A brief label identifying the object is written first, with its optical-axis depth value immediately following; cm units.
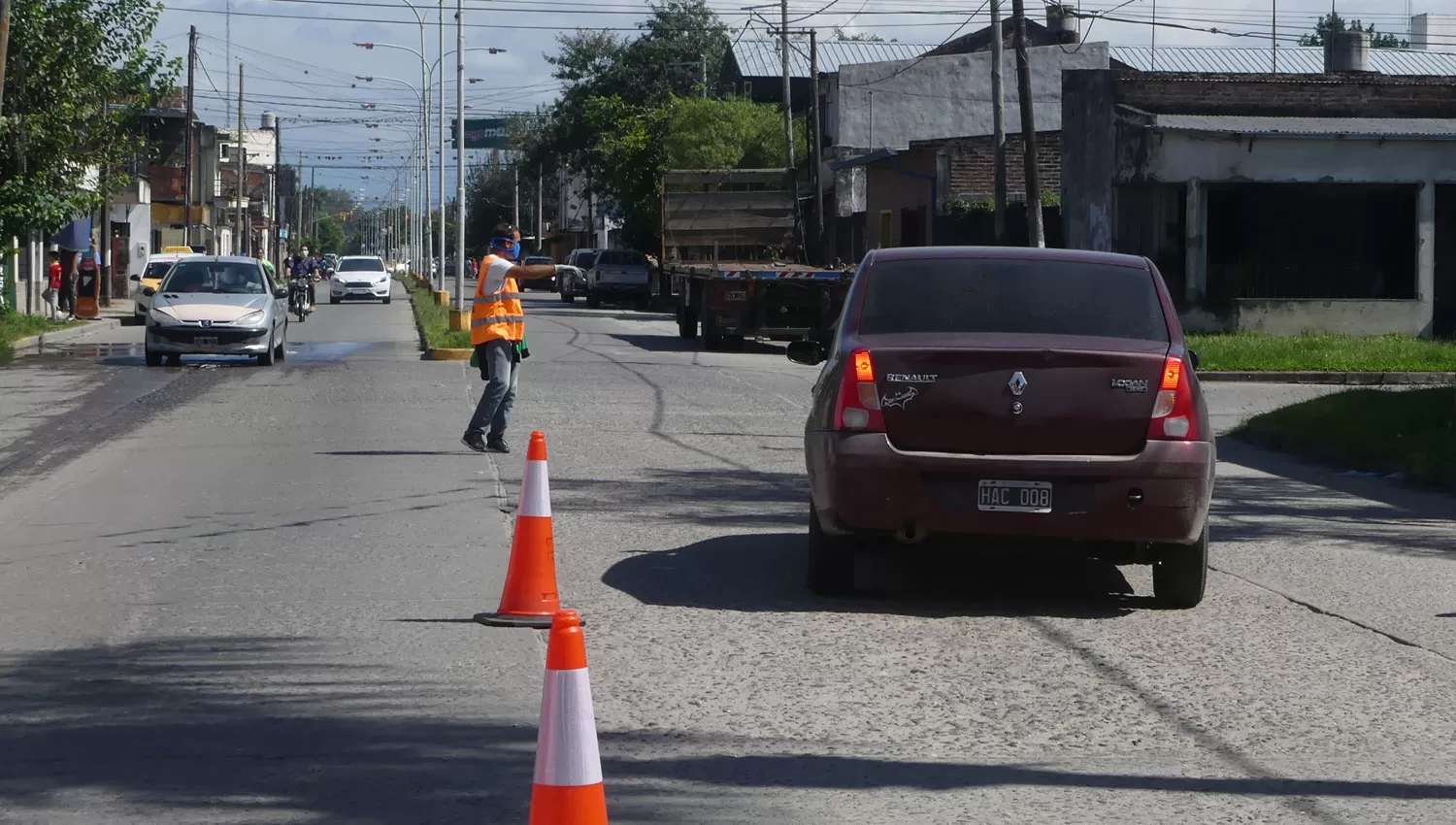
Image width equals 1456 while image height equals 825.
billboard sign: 12525
